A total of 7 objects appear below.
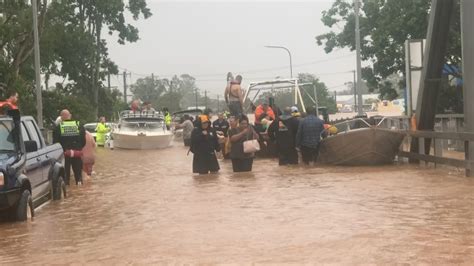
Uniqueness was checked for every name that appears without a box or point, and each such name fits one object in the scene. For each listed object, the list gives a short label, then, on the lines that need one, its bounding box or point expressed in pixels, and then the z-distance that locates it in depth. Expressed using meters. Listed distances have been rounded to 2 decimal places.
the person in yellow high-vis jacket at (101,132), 35.52
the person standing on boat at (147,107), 36.59
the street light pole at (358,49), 32.80
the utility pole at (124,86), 89.09
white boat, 33.41
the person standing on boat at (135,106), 36.62
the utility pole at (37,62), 27.36
